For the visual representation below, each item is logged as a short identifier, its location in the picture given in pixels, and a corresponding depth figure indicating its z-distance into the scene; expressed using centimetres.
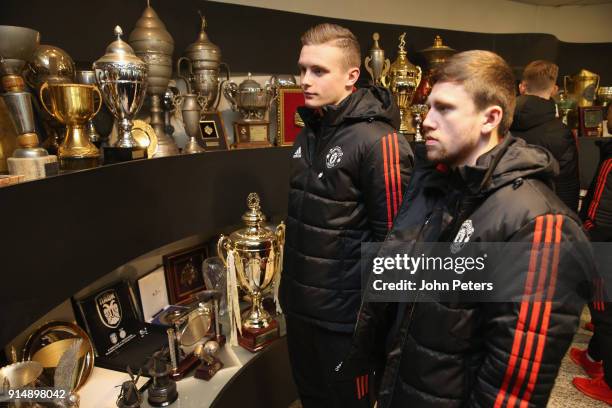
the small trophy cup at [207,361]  163
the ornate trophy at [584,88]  415
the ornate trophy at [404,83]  284
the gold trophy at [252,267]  188
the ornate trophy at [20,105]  106
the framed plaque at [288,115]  230
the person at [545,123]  255
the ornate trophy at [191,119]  185
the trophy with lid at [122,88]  140
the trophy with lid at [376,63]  280
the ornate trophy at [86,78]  150
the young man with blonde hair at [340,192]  135
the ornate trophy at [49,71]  132
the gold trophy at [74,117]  125
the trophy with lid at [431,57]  316
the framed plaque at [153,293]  191
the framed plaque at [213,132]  199
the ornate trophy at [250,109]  210
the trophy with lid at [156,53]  169
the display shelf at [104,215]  88
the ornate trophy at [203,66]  195
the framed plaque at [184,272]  207
